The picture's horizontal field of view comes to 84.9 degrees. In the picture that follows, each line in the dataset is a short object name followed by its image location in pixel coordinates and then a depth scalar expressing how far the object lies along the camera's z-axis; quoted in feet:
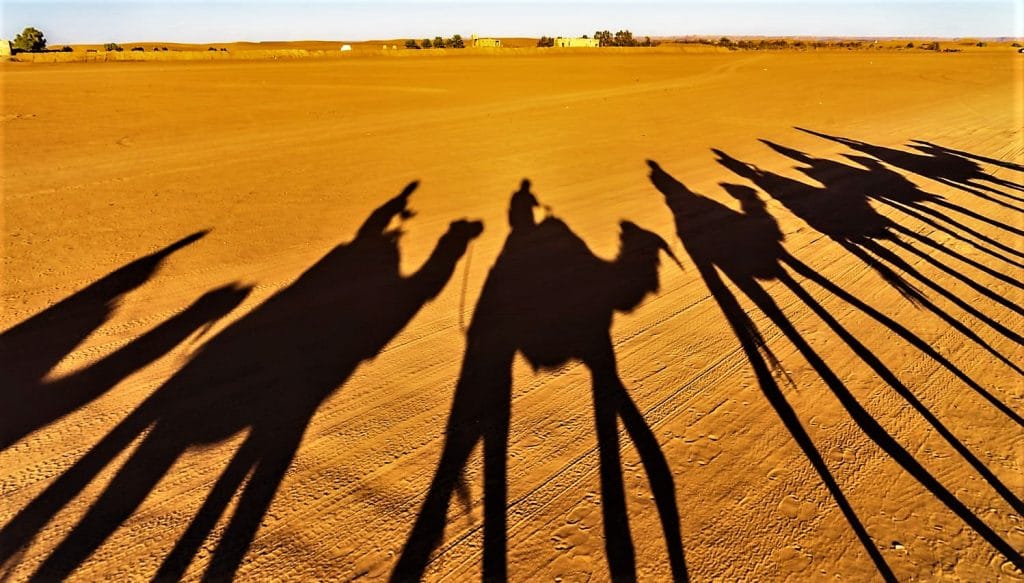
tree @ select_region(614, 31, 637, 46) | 245.45
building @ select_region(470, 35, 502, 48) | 231.30
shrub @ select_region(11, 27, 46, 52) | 187.01
